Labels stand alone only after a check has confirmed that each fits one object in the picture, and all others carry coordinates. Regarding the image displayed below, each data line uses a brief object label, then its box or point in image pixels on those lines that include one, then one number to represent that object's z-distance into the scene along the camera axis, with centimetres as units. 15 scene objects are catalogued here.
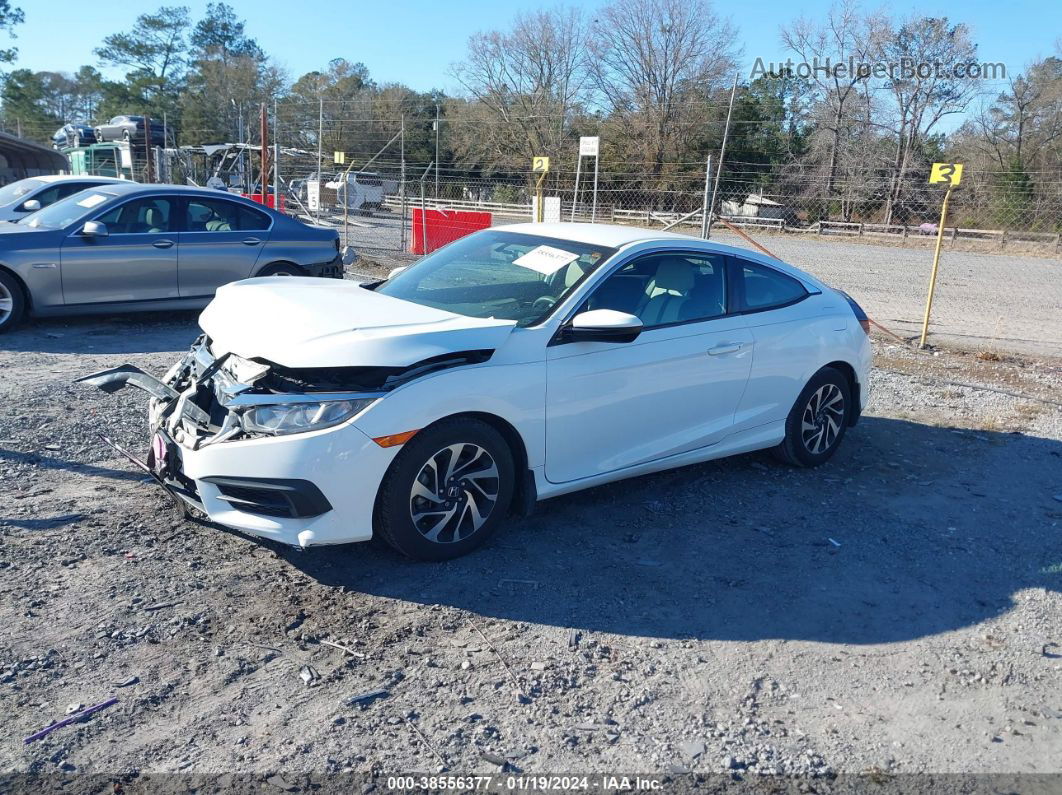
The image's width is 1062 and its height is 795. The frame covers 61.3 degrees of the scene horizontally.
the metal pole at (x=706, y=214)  1128
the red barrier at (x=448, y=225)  1591
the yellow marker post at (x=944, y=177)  1000
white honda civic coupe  394
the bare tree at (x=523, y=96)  3016
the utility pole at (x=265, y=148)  1562
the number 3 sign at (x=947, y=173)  998
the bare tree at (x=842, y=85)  3747
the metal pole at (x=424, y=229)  1598
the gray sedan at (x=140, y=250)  883
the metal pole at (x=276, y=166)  1727
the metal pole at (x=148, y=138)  1980
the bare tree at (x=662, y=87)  3259
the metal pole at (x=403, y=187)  1742
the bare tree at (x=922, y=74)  3662
